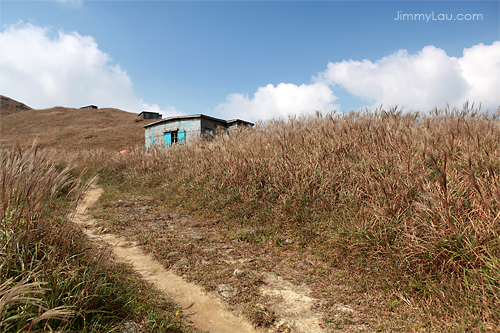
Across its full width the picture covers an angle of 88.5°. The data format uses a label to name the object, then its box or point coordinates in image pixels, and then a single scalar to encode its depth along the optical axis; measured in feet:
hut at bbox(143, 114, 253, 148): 55.82
